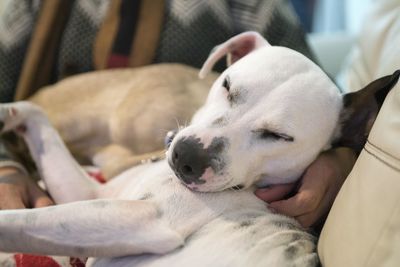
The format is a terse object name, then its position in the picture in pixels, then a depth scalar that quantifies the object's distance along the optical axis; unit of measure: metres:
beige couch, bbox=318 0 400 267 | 0.88
